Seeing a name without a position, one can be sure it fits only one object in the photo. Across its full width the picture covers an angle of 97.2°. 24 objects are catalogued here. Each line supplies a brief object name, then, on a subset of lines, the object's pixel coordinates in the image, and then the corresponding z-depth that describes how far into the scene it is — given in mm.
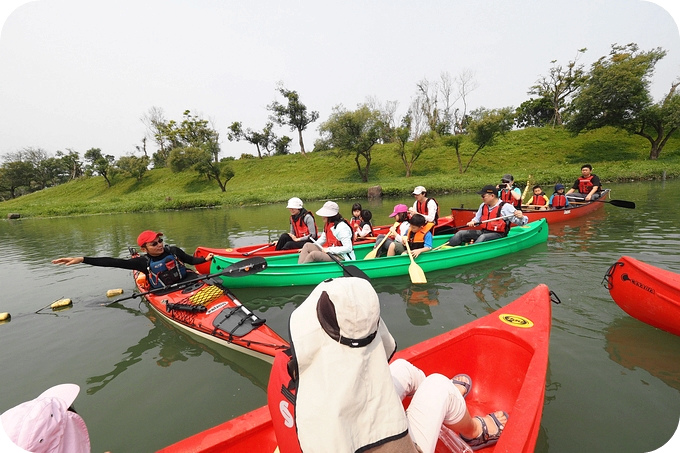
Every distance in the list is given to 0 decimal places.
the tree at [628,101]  25719
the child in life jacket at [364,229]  8016
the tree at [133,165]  43125
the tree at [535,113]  43853
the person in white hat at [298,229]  7191
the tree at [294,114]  40531
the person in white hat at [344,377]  1125
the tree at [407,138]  29094
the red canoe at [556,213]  9172
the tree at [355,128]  29531
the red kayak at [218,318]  3557
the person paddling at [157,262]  4469
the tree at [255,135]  46594
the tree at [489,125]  26656
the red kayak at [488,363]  2057
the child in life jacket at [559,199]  10656
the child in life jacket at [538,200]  11086
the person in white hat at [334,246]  6039
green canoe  5965
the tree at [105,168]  42031
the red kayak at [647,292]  3350
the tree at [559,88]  37672
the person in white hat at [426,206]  7617
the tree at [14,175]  54188
